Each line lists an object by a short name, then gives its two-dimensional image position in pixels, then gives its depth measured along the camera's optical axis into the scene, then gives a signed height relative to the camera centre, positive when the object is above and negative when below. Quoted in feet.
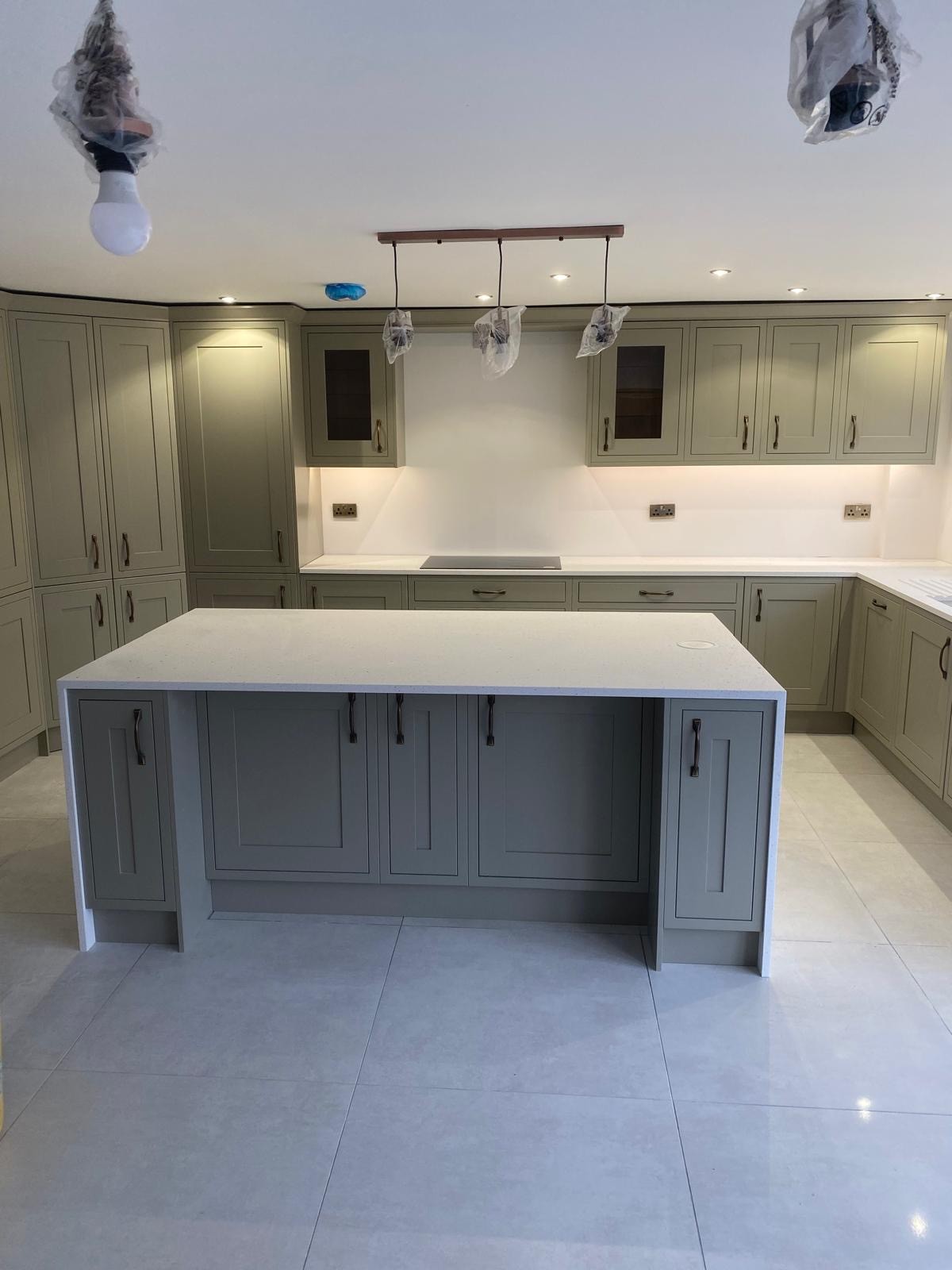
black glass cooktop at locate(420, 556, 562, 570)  16.85 -1.69
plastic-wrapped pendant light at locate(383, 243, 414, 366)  10.86 +1.57
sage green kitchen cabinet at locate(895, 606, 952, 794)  12.23 -3.09
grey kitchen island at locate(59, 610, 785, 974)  8.63 -3.10
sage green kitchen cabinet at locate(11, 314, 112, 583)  14.24 +0.41
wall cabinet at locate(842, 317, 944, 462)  15.67 +1.32
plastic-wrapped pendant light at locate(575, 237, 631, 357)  10.67 +1.63
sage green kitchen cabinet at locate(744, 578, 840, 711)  15.79 -2.77
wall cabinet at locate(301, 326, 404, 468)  16.43 +1.21
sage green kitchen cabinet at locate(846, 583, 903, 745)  14.10 -3.02
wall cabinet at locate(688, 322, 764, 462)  15.94 +1.33
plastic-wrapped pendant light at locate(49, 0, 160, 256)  4.10 +1.57
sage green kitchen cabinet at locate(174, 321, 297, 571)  15.81 +0.46
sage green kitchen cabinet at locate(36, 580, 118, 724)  14.87 -2.53
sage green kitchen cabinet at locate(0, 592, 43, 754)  14.03 -3.08
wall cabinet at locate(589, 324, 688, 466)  16.07 +1.23
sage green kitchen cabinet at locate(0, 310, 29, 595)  13.89 -0.49
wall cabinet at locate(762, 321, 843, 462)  15.81 +1.33
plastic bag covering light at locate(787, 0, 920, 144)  3.52 +1.56
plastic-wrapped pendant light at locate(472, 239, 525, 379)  10.70 +1.52
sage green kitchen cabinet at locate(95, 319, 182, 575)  15.14 +0.44
